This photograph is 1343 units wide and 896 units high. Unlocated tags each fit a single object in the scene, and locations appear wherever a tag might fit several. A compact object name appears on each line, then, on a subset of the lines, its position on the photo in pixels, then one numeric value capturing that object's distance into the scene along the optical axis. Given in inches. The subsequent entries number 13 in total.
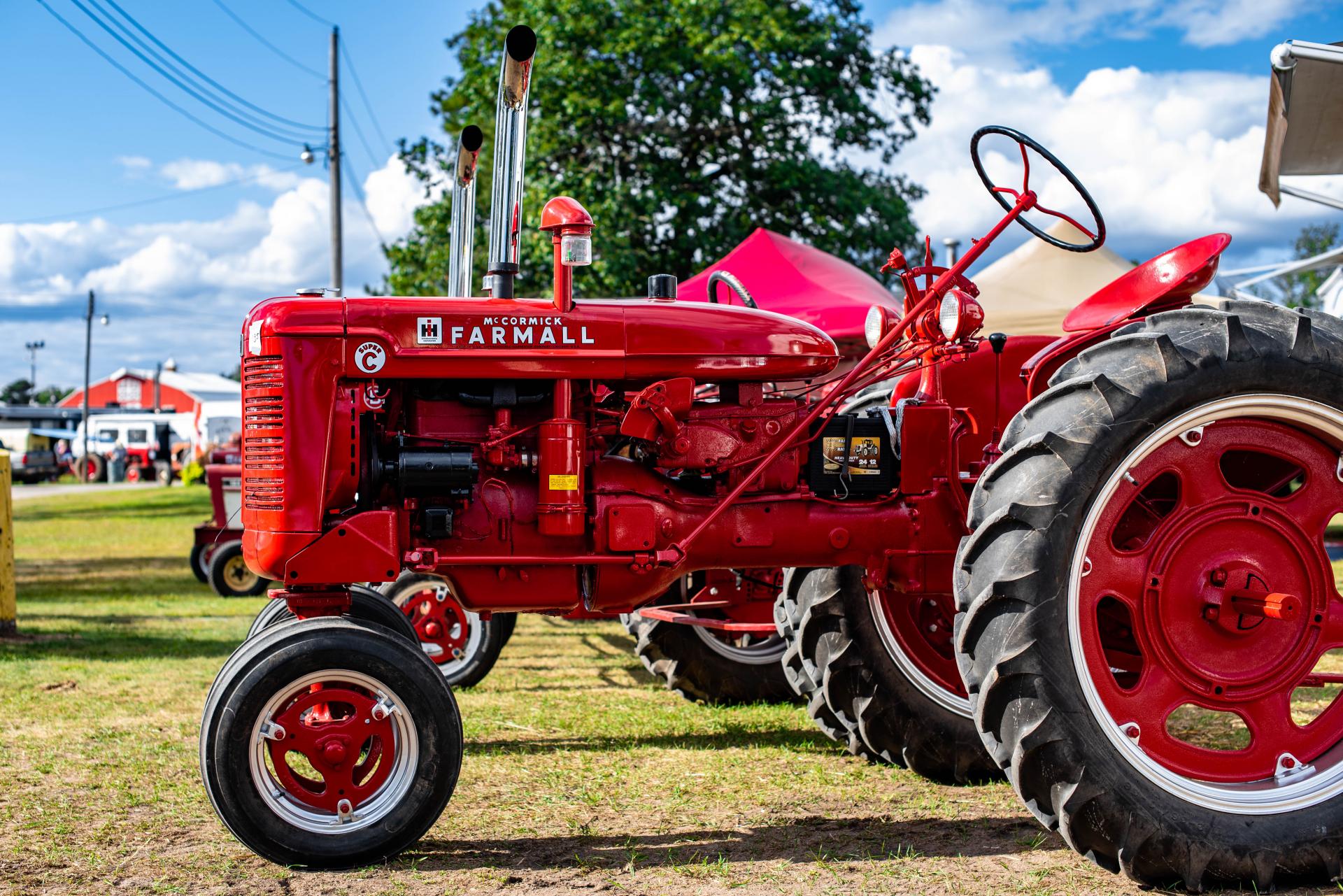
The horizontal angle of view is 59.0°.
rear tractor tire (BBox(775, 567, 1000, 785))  173.0
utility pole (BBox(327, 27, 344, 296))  711.7
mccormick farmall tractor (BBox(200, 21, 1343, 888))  125.6
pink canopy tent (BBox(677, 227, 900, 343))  379.9
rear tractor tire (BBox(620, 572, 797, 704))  232.4
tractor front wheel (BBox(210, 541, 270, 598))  442.0
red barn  3297.2
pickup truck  1610.5
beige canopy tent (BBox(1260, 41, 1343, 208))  319.6
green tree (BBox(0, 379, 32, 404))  4057.6
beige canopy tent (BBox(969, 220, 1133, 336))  455.8
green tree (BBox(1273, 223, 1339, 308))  1501.0
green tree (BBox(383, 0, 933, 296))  663.8
